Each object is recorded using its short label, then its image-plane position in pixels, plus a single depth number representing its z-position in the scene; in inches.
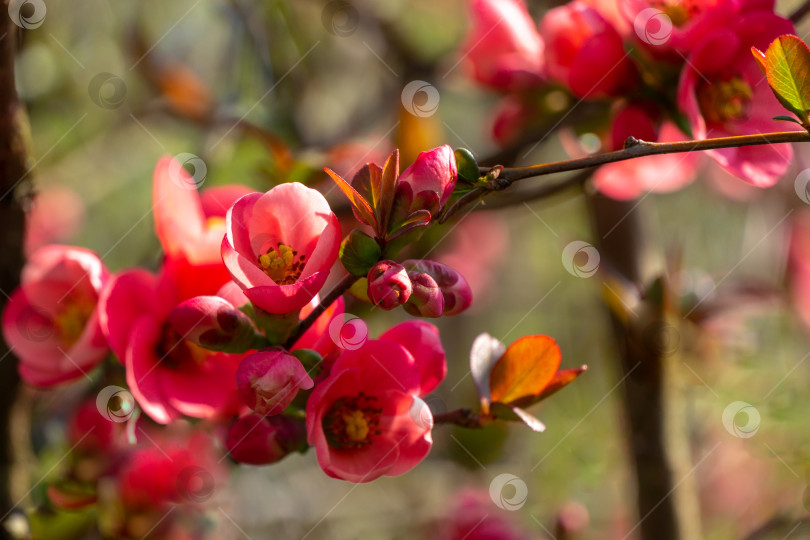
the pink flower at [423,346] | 29.7
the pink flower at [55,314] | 31.8
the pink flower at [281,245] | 28.7
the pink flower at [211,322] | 29.1
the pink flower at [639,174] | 35.4
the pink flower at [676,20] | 31.8
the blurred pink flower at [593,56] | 32.7
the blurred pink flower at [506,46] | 34.6
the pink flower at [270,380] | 28.5
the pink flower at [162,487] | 33.7
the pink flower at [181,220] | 31.0
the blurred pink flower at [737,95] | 31.3
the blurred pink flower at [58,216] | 65.2
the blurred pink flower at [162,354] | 30.3
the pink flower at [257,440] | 29.4
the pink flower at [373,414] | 29.2
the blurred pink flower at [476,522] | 36.2
